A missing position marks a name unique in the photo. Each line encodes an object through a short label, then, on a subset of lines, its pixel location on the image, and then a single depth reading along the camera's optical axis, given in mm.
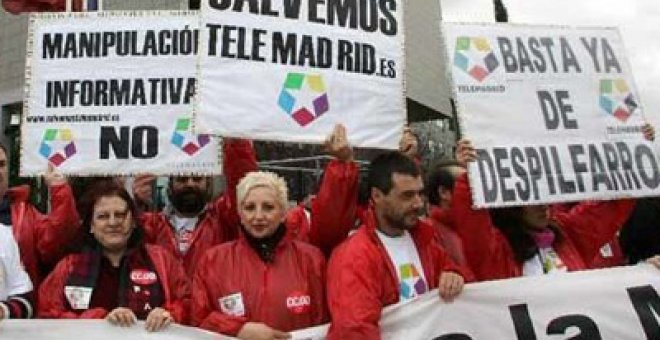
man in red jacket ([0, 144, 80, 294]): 4207
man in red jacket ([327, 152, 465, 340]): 3502
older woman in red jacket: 3775
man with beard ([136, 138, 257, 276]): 4637
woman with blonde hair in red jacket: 3633
